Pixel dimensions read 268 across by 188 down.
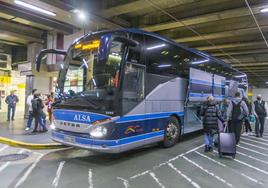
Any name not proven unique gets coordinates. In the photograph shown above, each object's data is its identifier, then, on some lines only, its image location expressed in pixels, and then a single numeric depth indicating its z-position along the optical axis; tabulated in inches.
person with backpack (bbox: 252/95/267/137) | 405.1
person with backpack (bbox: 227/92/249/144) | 298.0
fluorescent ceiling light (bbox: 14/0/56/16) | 329.6
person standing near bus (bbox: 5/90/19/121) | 542.9
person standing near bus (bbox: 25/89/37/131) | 391.3
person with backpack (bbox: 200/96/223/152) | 277.9
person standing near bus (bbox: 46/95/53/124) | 470.3
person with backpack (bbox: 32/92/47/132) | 366.6
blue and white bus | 214.1
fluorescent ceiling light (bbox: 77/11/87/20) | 345.1
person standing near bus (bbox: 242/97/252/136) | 450.0
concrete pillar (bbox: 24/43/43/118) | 583.2
